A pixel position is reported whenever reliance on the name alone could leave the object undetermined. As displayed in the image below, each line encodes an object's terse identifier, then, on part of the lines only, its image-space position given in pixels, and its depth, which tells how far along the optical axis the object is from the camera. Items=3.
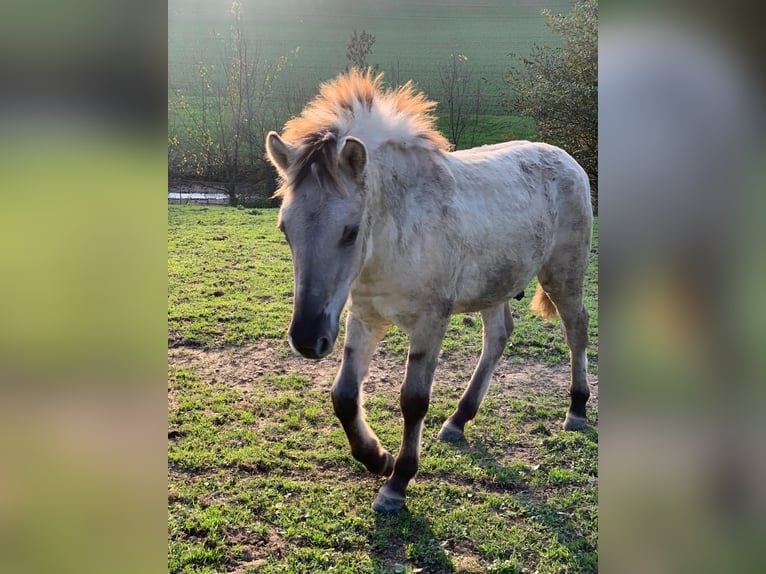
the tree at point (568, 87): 9.54
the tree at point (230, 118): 9.50
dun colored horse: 2.38
